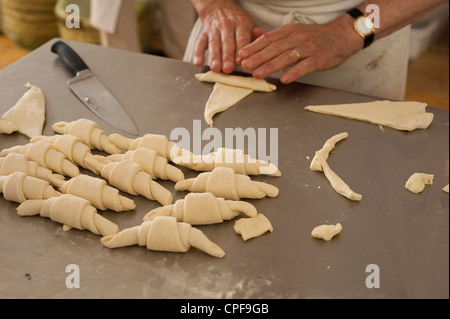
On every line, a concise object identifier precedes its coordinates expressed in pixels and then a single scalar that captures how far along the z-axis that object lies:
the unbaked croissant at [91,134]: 1.47
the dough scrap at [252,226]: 1.22
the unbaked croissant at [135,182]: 1.32
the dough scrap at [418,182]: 1.36
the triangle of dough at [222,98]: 1.64
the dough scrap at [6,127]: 1.53
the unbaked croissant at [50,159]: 1.39
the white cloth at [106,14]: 3.23
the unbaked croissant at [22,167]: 1.36
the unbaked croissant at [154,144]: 1.44
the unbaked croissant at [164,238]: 1.17
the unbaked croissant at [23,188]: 1.29
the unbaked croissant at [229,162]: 1.40
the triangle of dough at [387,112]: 1.59
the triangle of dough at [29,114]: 1.54
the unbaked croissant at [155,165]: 1.38
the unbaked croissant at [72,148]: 1.42
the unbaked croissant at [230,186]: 1.32
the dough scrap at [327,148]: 1.43
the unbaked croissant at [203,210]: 1.25
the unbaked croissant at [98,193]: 1.28
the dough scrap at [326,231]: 1.21
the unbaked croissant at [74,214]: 1.22
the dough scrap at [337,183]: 1.33
